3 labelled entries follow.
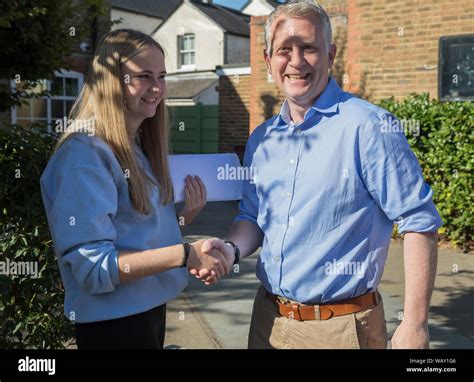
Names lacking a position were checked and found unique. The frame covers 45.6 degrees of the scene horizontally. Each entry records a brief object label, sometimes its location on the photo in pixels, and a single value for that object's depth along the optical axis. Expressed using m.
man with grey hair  1.95
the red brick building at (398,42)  9.98
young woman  1.85
